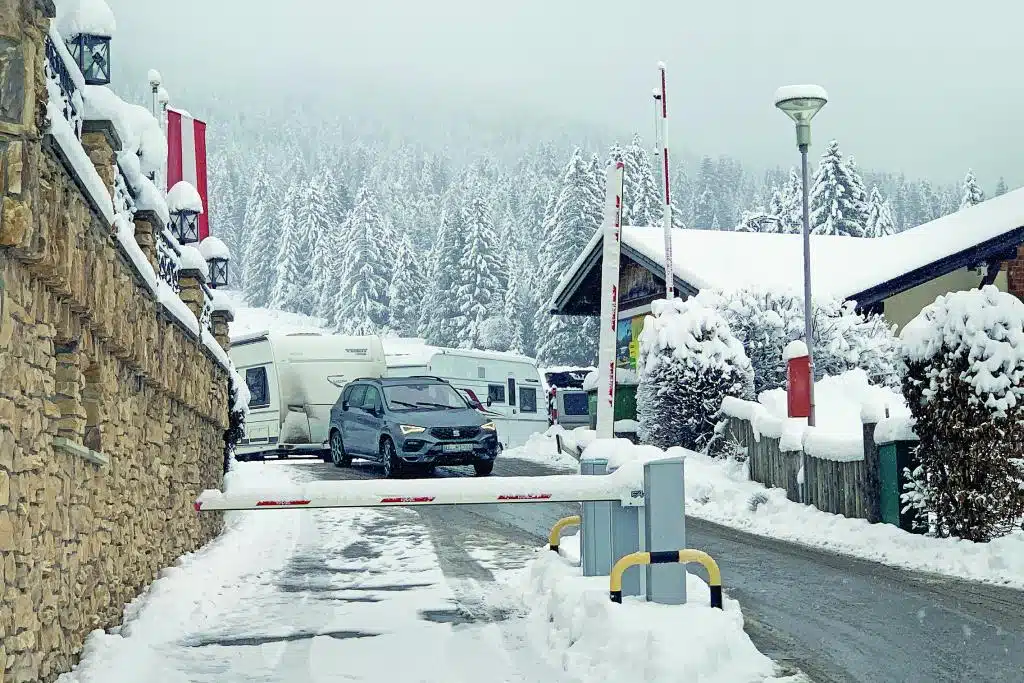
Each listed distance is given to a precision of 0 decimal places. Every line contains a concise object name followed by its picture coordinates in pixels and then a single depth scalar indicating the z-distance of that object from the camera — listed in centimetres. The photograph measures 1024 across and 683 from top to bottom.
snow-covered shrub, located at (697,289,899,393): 2239
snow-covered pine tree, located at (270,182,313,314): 11938
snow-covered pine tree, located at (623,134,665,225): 7262
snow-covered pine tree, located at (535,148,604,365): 7500
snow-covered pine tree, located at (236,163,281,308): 13025
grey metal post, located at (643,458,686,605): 712
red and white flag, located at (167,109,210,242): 1920
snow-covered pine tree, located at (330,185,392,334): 10031
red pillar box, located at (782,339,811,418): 1795
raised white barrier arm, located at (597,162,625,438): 1095
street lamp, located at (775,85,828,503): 1588
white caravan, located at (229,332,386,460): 2738
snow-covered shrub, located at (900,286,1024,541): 1083
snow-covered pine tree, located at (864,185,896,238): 7704
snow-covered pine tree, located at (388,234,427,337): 10119
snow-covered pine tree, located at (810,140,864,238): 7606
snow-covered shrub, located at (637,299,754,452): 2055
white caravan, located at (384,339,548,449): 3162
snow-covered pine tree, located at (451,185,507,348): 8800
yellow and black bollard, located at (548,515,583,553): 935
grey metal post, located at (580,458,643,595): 799
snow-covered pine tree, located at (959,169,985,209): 9964
